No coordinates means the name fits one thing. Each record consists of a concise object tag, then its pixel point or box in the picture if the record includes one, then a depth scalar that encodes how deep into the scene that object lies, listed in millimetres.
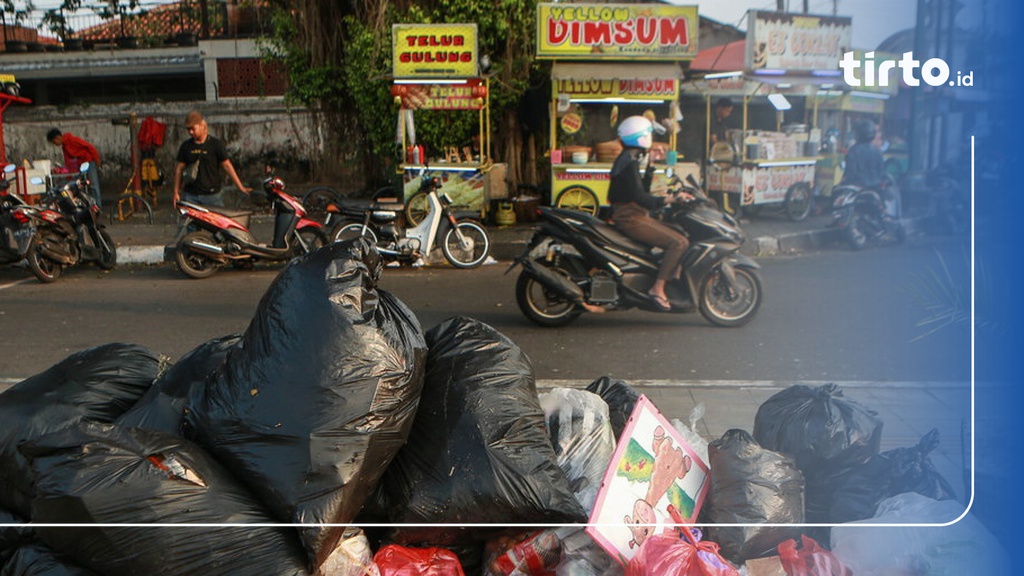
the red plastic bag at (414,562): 2494
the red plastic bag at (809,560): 2366
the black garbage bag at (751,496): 2590
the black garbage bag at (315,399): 2311
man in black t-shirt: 8508
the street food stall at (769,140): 8742
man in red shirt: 11699
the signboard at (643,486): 2346
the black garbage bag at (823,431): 2799
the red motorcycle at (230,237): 8516
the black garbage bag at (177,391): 2656
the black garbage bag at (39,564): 2365
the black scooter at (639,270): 6332
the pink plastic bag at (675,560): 2273
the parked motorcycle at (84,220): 8859
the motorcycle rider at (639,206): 6344
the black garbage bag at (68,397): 2617
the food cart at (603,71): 10852
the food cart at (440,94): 11062
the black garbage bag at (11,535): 2527
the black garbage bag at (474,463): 2523
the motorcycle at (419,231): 9023
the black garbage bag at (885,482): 2660
